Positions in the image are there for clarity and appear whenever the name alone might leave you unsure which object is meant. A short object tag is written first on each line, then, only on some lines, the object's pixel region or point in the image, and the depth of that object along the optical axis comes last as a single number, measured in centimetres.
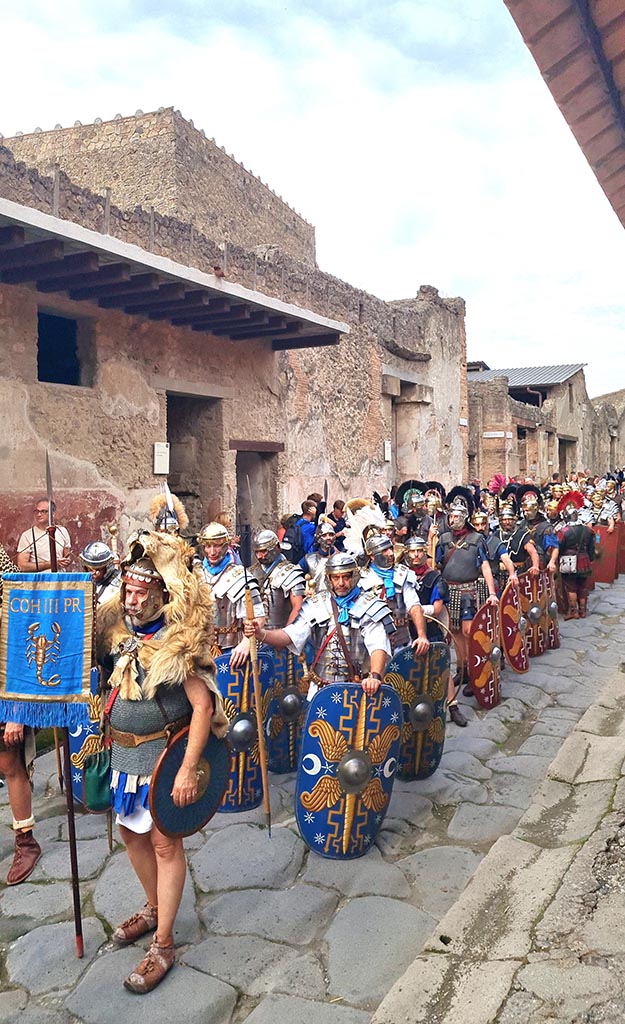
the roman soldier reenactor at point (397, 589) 477
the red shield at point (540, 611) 693
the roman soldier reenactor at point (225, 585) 470
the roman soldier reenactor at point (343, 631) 395
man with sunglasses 541
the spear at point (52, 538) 300
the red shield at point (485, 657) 566
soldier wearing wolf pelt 273
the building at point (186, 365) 696
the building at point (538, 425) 2116
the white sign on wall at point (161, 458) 853
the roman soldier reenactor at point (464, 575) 610
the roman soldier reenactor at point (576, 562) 896
